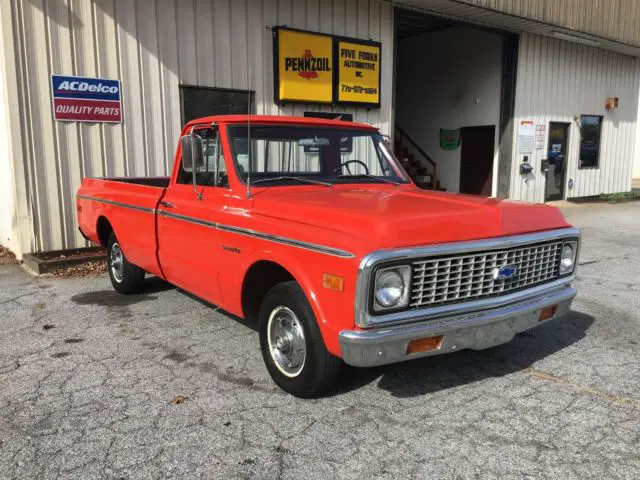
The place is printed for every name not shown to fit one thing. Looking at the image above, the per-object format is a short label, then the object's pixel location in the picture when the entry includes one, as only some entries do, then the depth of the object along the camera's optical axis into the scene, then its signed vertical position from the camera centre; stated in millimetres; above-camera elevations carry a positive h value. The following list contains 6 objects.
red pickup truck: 2912 -609
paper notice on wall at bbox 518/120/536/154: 14219 +319
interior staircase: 16094 -365
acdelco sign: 7488 +740
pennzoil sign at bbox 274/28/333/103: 9562 +1503
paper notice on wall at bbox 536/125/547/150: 14617 +348
